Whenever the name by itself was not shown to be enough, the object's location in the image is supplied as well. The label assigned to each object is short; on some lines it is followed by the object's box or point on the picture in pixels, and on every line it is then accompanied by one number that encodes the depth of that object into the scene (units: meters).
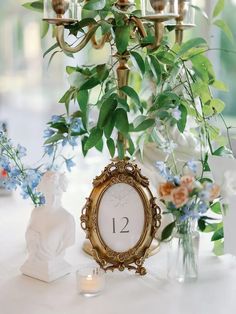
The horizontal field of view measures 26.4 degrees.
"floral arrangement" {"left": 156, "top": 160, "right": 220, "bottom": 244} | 0.96
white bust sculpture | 1.09
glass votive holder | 1.03
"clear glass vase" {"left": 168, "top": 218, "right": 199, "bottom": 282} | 1.08
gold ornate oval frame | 1.12
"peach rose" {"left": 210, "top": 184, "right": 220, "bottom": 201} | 0.96
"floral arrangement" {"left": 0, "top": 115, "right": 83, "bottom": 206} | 1.19
